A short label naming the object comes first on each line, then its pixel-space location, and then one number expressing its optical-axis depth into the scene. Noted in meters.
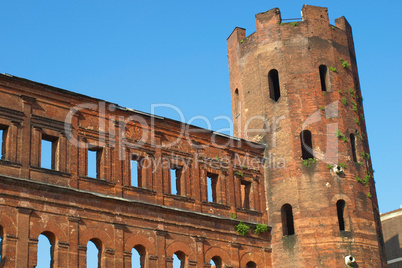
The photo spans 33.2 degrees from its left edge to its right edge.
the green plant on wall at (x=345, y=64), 30.45
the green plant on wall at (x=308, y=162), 28.16
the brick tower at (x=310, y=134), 27.22
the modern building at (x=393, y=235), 40.34
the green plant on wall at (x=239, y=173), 28.41
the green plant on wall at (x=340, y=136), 28.66
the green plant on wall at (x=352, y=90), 30.19
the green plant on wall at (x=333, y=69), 29.84
